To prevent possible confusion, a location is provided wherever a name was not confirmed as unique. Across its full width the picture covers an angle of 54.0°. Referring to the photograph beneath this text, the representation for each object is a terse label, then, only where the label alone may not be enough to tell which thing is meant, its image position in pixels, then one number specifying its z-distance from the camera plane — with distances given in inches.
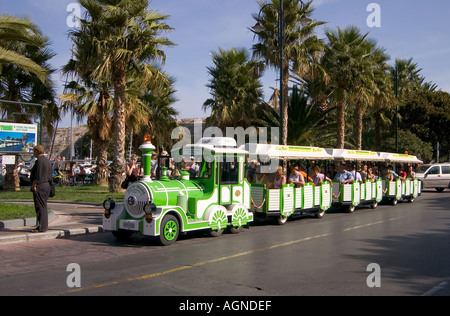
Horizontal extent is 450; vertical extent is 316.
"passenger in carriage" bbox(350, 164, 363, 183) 679.1
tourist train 377.4
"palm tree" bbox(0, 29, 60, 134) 848.9
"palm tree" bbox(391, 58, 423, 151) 1727.5
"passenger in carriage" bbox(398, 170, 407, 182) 820.6
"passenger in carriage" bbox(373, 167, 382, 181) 800.9
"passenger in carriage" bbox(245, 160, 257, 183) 584.7
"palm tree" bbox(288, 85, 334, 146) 1034.7
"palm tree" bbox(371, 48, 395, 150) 1152.8
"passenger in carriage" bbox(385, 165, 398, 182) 775.0
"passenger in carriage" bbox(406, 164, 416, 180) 888.3
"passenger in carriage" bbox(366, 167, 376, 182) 737.1
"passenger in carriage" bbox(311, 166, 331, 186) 602.6
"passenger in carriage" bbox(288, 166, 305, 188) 552.4
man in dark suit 404.8
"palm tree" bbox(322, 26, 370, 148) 989.2
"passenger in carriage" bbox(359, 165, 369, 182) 732.0
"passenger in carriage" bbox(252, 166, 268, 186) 541.1
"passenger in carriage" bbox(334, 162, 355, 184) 649.6
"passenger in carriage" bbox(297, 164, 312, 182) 585.1
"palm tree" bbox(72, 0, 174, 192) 732.0
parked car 1139.9
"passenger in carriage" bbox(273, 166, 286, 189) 522.9
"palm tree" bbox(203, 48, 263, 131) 1030.4
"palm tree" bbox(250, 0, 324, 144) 848.3
